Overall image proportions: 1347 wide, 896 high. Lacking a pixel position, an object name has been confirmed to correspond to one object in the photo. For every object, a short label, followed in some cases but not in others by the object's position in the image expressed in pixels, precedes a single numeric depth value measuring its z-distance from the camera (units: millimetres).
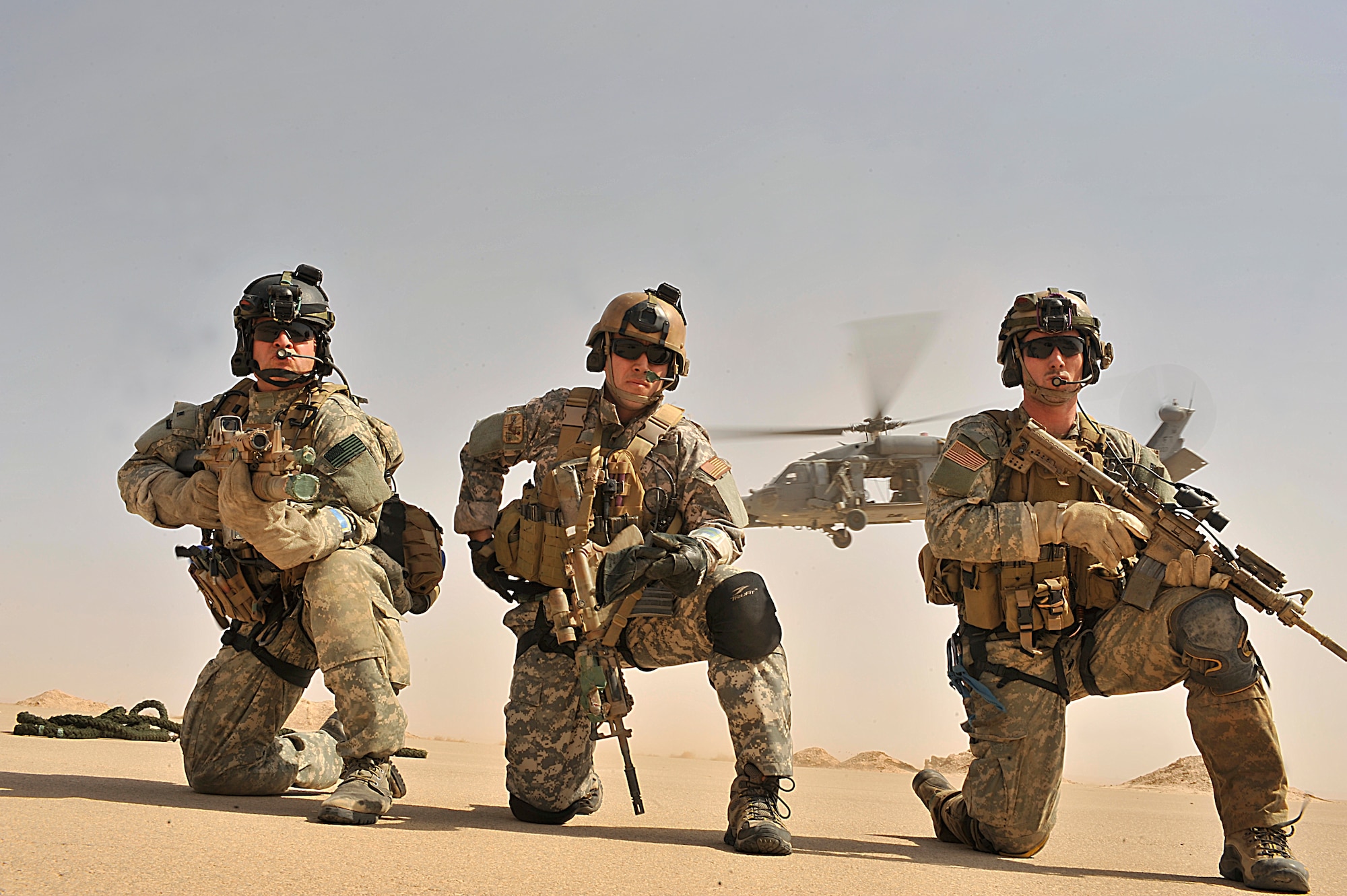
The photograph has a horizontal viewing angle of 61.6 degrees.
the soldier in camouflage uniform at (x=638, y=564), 4375
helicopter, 20406
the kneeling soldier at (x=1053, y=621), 4176
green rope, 6719
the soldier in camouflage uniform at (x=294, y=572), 4375
